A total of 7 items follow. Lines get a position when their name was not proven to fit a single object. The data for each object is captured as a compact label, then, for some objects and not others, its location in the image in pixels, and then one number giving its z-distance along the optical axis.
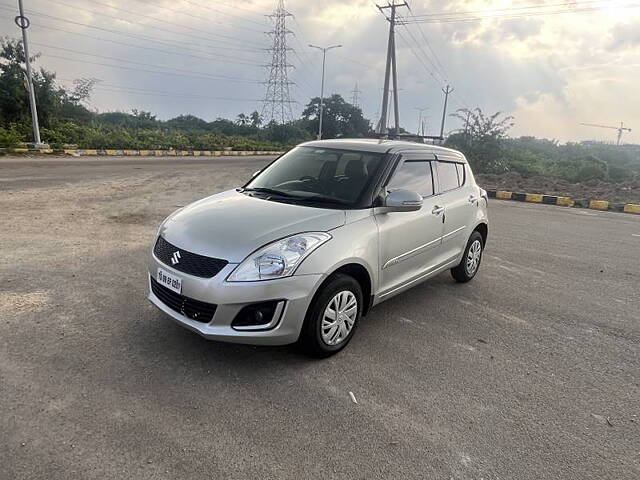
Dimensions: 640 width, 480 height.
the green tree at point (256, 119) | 62.41
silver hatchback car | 3.07
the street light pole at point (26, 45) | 19.09
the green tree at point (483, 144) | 22.53
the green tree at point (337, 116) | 69.19
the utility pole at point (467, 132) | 23.98
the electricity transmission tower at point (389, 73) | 28.77
